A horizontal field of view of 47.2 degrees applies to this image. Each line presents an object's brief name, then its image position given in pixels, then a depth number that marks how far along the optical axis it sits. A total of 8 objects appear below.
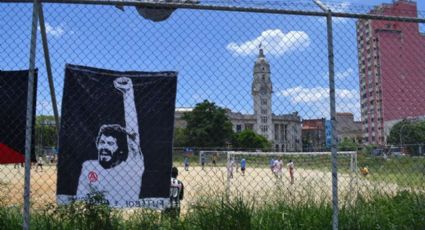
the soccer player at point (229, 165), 19.35
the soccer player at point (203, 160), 26.19
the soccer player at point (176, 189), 8.18
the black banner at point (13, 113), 5.09
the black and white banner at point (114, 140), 4.96
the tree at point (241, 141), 38.97
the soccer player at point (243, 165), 24.43
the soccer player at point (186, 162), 20.32
